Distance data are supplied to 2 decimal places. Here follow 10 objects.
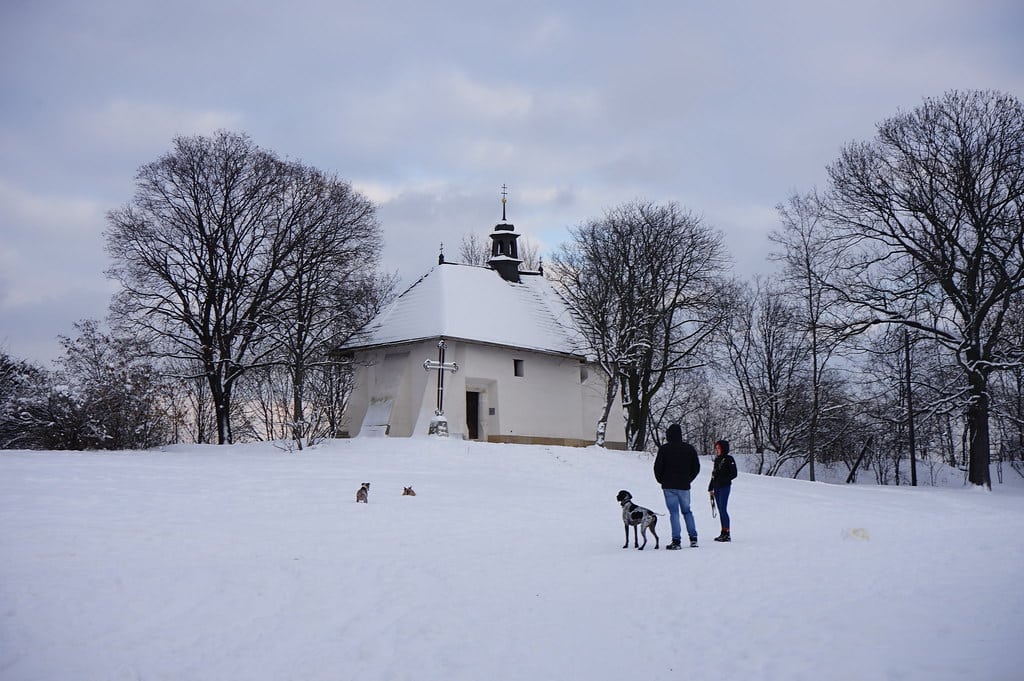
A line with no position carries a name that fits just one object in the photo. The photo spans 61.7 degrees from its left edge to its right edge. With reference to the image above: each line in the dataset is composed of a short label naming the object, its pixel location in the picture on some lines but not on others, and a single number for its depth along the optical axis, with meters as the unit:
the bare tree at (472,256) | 53.84
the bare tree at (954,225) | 27.00
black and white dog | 13.32
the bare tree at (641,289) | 34.78
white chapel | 32.66
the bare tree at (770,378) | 43.44
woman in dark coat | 13.94
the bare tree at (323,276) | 33.94
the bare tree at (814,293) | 30.06
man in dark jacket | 13.38
